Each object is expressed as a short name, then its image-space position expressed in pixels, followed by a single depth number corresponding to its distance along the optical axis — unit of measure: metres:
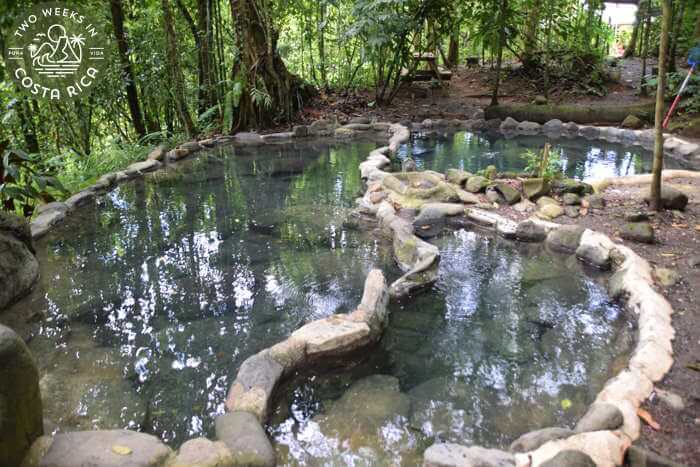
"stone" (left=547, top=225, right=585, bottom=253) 4.66
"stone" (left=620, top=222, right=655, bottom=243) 4.43
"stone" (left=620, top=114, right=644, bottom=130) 9.77
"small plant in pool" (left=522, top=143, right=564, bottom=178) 5.80
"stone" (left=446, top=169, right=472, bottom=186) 6.18
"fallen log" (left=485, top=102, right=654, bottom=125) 10.03
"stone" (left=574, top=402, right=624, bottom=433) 2.36
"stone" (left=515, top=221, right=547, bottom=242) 4.93
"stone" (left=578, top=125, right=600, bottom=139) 9.83
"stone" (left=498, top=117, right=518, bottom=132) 10.50
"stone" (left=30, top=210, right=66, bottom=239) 5.15
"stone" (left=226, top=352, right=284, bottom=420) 2.64
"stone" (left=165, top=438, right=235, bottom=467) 2.16
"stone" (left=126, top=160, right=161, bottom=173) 7.46
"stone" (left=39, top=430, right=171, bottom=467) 2.09
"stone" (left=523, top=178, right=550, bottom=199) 5.61
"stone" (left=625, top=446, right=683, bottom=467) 2.13
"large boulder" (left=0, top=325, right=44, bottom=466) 1.95
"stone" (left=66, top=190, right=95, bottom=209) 5.99
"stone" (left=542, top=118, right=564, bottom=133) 10.20
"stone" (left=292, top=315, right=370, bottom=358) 3.11
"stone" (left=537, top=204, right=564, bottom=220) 5.27
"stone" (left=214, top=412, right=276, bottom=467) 2.25
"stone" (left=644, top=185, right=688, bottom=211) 4.98
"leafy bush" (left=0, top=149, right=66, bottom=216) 4.30
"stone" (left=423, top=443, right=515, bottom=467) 2.16
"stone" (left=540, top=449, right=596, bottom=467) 2.05
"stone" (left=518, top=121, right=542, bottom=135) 10.31
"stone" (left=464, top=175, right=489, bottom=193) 5.99
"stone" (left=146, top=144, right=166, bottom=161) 8.11
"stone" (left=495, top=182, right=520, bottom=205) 5.62
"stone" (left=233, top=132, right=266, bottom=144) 9.58
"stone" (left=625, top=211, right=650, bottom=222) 4.73
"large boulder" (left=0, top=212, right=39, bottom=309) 3.86
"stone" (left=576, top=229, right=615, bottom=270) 4.35
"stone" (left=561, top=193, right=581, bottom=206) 5.45
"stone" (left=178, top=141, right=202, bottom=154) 8.74
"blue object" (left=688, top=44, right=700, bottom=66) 6.18
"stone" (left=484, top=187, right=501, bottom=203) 5.73
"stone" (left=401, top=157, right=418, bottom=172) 6.89
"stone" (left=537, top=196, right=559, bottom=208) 5.45
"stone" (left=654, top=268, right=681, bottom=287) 3.75
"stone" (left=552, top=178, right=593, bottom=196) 5.62
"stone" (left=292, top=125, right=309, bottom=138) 10.06
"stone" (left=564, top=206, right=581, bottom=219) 5.25
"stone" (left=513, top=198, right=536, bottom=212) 5.49
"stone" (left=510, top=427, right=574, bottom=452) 2.29
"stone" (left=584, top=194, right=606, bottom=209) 5.39
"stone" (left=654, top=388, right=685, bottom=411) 2.53
